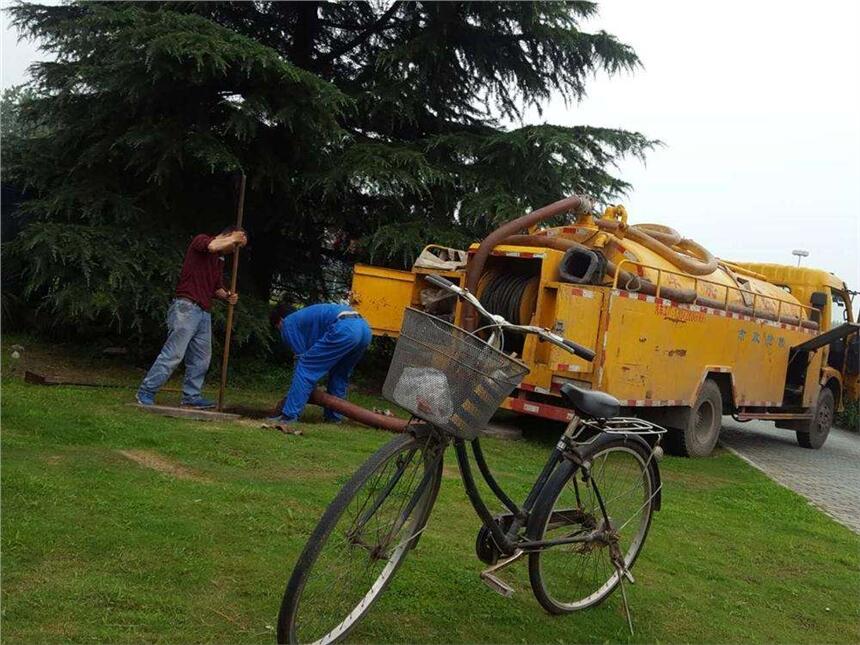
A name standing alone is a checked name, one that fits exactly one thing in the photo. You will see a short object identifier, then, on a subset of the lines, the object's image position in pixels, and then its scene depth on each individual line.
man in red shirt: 8.20
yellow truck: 9.34
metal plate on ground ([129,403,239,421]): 8.04
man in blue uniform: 8.17
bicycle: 3.35
